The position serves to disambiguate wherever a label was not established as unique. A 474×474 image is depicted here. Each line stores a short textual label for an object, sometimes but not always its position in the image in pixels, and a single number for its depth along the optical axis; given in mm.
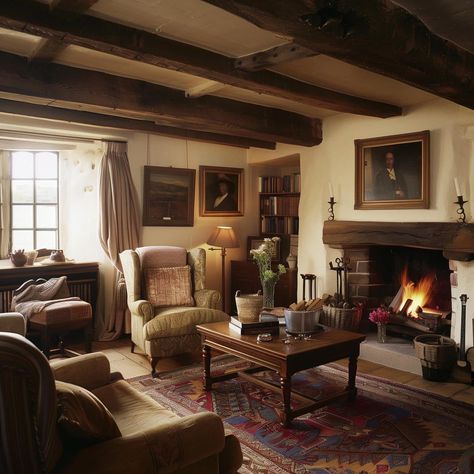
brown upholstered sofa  1391
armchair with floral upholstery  4098
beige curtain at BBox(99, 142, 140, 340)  5141
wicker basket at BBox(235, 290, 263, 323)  3555
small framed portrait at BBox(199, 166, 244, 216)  5973
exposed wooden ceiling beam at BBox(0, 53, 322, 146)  3240
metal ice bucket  3457
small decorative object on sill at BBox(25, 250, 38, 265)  4871
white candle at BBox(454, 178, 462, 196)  3982
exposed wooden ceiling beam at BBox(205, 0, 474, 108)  1812
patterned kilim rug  2621
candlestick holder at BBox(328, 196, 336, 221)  5008
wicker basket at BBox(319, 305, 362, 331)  4621
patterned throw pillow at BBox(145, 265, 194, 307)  4570
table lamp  5680
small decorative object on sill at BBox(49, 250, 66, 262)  5043
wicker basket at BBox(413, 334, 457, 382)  3852
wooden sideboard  5598
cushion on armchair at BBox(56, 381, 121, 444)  1578
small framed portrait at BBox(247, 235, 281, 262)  5973
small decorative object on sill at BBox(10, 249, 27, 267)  4727
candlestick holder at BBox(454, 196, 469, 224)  3930
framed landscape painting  5484
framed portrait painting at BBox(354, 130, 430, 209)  4254
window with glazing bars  5223
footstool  4109
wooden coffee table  3039
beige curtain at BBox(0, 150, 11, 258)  5074
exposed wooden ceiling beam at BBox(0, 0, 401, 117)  2342
